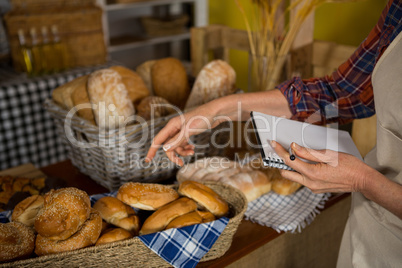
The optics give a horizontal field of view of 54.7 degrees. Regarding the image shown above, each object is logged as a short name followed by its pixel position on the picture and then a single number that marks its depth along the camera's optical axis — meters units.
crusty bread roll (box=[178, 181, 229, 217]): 0.96
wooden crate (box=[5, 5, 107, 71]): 2.57
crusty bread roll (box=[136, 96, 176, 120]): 1.30
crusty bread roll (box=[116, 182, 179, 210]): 0.95
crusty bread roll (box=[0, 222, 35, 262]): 0.78
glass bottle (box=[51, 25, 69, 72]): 2.63
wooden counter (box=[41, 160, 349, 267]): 0.97
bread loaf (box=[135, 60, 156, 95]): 1.58
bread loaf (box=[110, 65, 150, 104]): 1.42
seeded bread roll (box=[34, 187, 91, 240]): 0.80
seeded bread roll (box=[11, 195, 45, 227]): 0.90
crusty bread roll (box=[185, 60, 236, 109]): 1.41
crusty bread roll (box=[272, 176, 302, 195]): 1.17
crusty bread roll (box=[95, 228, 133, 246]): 0.85
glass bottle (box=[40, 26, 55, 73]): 2.60
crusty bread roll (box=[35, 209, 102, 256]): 0.79
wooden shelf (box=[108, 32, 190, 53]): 3.40
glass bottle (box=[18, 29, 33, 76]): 2.54
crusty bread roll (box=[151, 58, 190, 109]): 1.51
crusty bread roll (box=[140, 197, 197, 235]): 0.90
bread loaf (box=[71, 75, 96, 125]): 1.28
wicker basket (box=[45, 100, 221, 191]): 1.12
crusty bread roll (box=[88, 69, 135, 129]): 1.21
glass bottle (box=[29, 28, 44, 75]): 2.55
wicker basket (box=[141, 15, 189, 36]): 3.54
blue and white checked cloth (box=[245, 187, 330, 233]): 1.07
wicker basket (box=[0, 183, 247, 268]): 0.78
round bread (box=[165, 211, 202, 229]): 0.89
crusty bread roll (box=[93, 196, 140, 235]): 0.93
